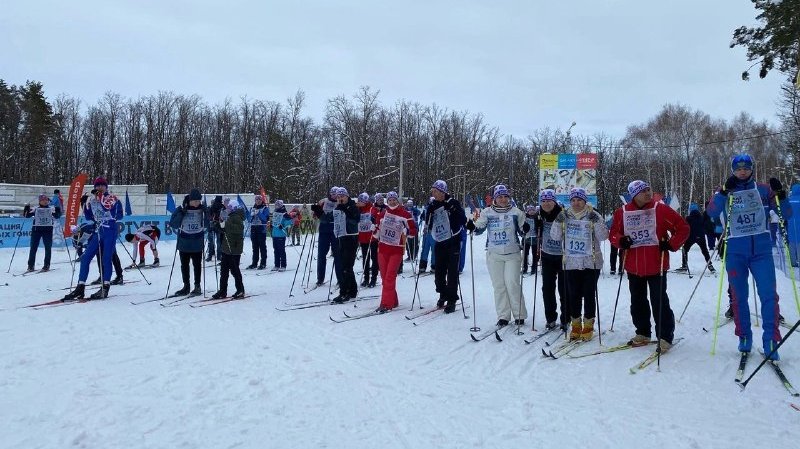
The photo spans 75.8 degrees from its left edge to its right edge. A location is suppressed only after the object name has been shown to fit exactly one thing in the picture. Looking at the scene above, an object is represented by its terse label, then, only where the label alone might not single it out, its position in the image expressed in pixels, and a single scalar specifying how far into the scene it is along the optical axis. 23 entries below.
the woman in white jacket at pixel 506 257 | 7.16
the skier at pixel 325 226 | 10.74
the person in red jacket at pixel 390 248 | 8.59
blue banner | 17.70
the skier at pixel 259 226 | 14.94
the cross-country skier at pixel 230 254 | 9.80
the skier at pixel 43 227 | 13.60
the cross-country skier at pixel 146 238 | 14.73
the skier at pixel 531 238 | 13.46
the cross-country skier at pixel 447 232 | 8.31
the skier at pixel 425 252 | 13.41
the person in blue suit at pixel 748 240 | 5.32
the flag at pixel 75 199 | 15.73
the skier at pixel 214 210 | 10.26
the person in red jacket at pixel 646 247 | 5.77
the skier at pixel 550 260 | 6.99
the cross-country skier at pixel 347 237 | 9.64
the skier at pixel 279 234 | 15.09
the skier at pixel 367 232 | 11.60
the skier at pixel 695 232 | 13.33
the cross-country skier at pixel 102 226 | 9.41
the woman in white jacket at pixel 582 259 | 6.48
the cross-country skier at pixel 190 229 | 9.84
